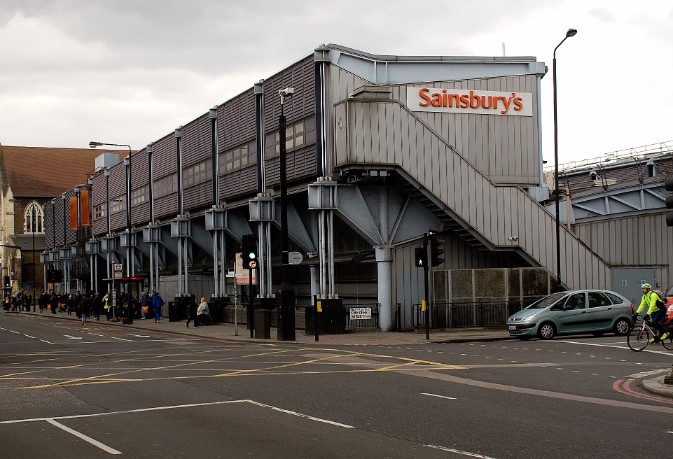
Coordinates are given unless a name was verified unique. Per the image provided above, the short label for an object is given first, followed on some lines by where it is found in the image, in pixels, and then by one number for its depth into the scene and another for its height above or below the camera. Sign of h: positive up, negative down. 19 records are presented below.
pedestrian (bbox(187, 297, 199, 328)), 42.64 -1.84
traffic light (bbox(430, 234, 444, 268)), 28.58 +0.62
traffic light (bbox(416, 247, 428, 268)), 28.76 +0.45
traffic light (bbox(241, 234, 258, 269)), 31.58 +0.72
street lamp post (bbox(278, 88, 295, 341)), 29.39 -0.89
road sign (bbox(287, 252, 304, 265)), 30.10 +0.53
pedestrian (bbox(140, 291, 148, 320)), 55.16 -1.87
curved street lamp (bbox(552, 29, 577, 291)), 32.59 +3.50
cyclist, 22.92 -1.18
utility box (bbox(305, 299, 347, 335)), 32.81 -1.68
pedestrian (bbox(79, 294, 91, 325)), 53.47 -1.88
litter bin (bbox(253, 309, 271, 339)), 30.98 -1.70
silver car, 27.54 -1.47
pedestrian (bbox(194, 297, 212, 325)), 42.84 -1.79
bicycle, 22.61 -1.72
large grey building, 33.09 +3.73
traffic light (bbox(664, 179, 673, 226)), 13.64 +1.16
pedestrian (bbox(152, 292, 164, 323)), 50.79 -1.68
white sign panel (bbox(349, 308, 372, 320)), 33.41 -1.57
